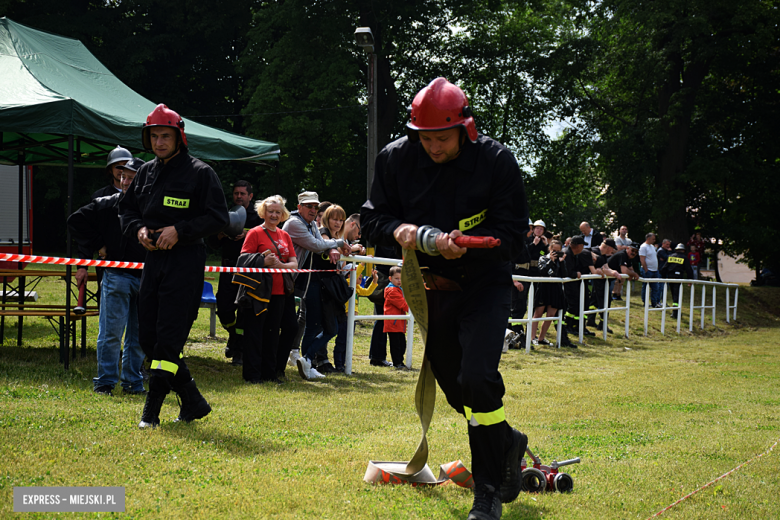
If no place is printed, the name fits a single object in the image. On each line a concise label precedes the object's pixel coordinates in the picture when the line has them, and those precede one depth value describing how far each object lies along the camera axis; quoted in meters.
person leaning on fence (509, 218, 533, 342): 13.38
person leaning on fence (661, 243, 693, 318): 21.09
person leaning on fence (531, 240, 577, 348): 13.49
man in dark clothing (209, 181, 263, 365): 8.60
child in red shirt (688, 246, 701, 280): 26.18
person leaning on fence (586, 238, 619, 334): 16.28
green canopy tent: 7.68
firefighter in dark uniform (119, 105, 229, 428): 4.93
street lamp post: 16.45
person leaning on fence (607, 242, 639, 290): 16.62
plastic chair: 10.51
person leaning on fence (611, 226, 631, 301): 18.56
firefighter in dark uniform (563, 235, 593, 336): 14.20
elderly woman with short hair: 7.45
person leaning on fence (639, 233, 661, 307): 20.66
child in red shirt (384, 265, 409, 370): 9.89
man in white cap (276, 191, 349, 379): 8.27
